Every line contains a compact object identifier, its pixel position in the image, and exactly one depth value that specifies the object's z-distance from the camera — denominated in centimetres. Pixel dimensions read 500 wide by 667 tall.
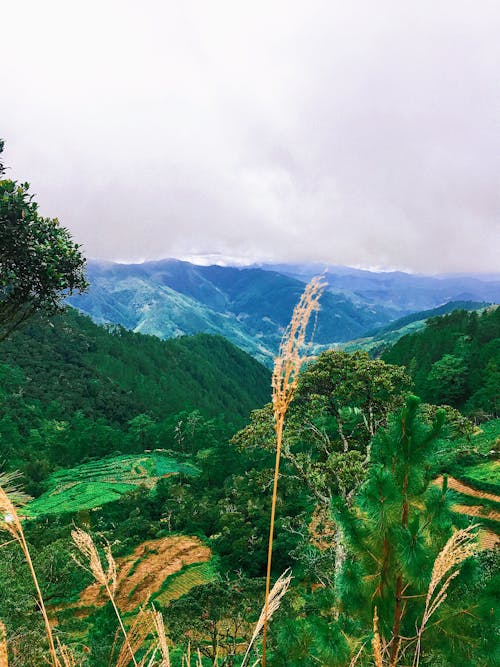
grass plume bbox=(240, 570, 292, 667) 192
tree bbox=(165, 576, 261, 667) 1145
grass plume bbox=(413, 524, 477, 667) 205
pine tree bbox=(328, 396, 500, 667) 362
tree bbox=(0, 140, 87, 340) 672
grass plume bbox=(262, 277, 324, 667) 197
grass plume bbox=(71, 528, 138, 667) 225
